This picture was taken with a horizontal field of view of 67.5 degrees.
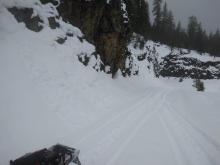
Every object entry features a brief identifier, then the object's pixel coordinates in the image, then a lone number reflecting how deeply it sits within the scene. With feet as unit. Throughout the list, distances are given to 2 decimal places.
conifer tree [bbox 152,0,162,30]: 188.15
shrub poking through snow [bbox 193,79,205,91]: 77.44
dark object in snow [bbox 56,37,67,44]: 42.87
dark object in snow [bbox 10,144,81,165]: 14.53
